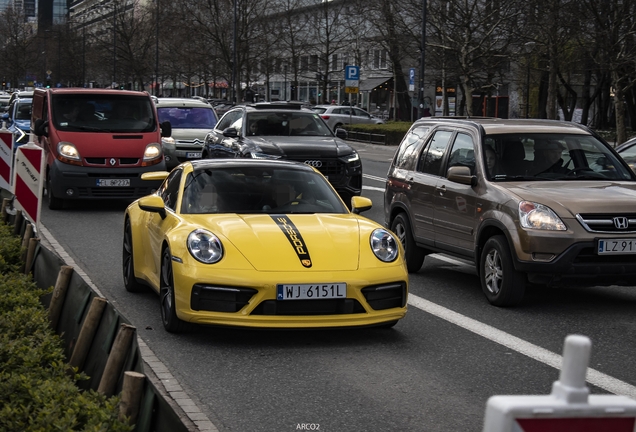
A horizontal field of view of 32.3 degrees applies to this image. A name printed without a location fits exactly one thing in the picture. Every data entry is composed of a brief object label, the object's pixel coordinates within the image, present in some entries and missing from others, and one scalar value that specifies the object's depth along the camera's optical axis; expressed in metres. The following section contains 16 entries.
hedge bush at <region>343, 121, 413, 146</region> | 45.91
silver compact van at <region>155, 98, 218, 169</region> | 25.19
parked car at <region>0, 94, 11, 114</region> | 49.72
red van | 17.53
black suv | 17.89
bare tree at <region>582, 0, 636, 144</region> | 30.00
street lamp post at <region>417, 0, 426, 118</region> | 43.00
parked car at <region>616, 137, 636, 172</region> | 13.72
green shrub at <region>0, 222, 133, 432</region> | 4.07
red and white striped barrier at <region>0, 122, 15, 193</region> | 14.20
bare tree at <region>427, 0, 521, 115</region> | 44.66
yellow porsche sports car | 7.33
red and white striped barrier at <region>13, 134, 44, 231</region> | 11.12
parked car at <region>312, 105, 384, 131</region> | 56.69
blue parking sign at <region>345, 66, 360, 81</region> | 45.68
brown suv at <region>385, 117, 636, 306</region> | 8.87
